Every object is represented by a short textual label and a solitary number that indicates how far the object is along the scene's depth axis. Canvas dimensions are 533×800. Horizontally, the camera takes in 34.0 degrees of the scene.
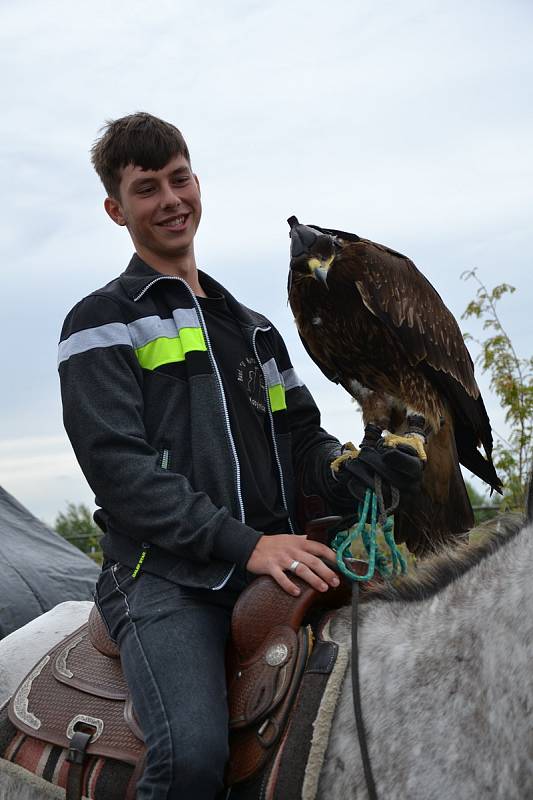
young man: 2.14
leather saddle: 2.07
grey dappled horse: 1.77
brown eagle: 3.46
